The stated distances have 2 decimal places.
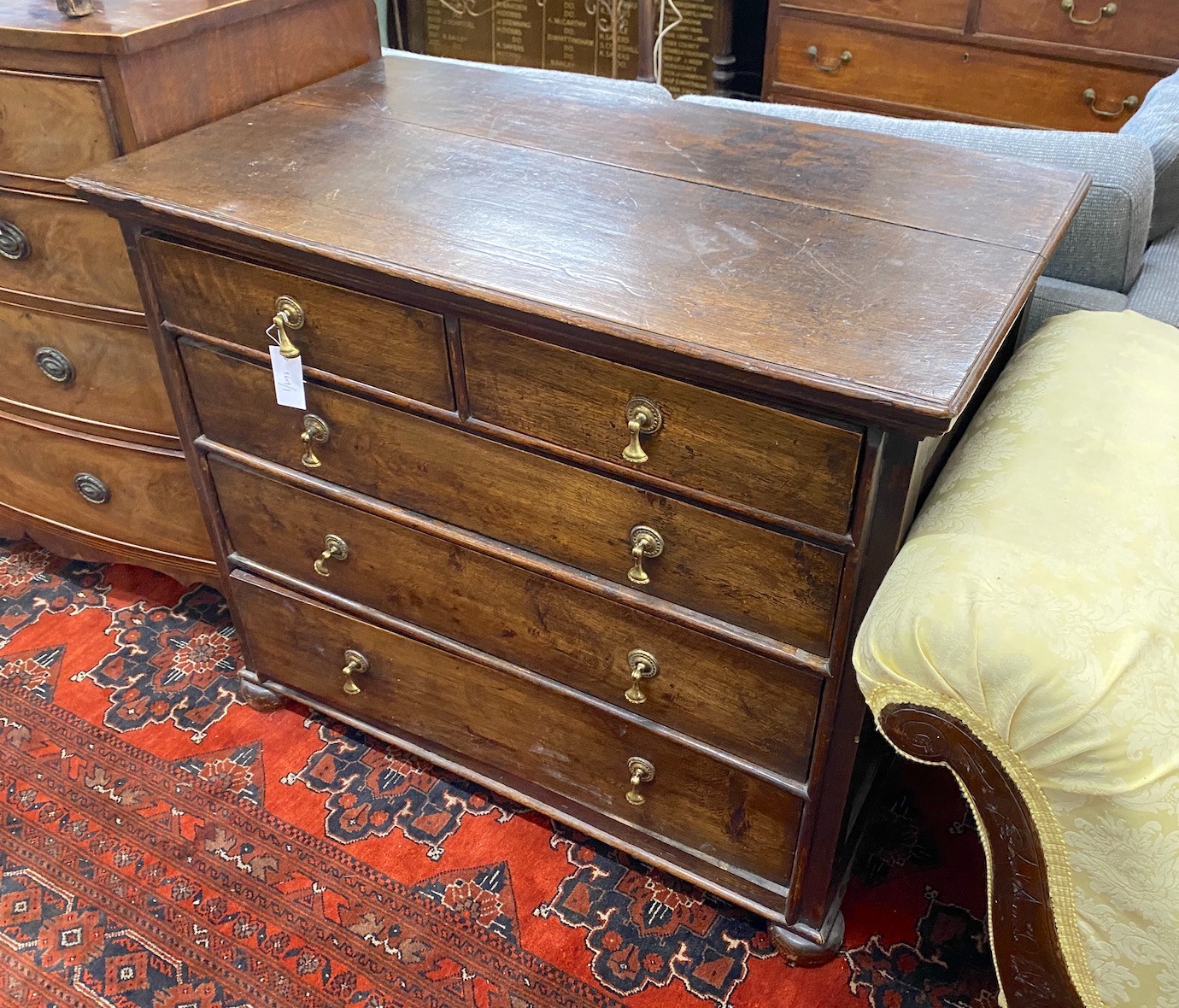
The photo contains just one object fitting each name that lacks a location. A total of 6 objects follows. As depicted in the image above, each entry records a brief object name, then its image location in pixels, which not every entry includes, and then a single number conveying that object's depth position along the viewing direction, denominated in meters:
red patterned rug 1.39
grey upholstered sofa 1.38
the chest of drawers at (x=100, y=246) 1.33
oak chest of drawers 1.00
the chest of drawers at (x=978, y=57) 2.61
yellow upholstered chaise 0.87
